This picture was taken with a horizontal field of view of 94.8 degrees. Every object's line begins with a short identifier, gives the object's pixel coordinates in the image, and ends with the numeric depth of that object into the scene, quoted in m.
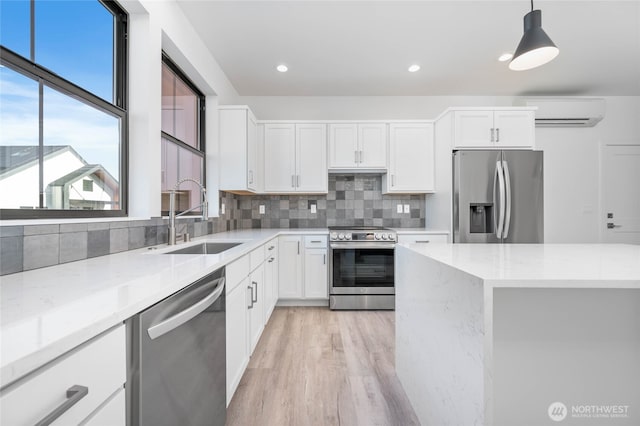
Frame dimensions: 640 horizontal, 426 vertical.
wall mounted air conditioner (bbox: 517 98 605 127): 3.82
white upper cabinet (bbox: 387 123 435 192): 3.67
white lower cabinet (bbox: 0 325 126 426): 0.47
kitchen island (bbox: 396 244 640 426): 1.08
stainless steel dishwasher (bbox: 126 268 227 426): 0.78
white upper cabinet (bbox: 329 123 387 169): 3.69
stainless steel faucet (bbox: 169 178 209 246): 2.00
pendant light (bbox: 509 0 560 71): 1.62
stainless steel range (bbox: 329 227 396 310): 3.31
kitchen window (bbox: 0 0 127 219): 1.16
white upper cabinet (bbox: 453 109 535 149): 3.31
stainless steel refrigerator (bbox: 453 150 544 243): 3.10
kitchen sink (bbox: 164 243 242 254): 2.12
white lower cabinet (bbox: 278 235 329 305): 3.43
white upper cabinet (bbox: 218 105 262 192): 3.21
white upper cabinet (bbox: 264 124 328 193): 3.70
